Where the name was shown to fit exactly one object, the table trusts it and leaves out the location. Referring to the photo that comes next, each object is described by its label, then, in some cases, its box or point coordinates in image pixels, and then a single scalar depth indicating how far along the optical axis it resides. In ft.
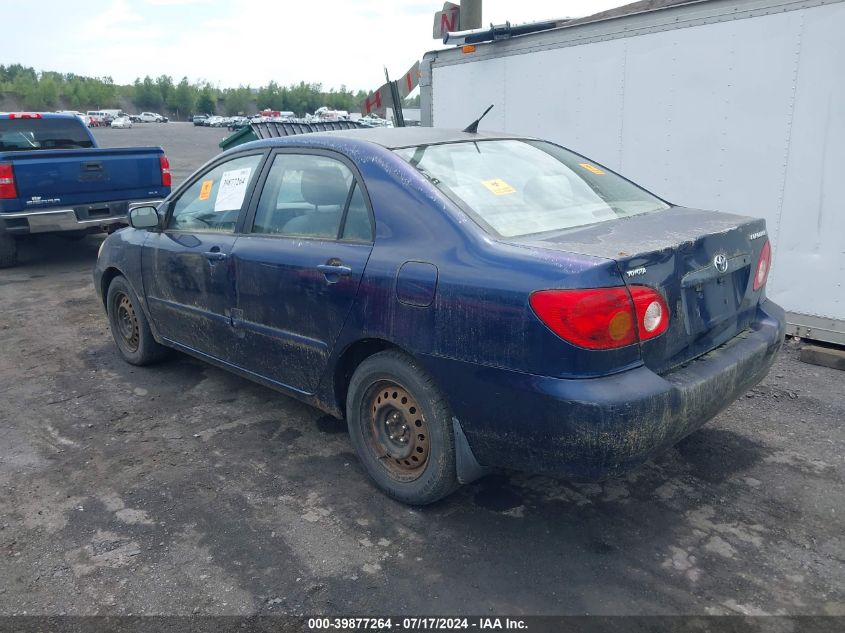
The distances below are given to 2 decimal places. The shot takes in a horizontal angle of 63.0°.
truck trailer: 15.83
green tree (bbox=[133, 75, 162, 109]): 450.30
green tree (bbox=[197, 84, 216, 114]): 443.32
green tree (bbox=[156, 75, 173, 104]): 455.63
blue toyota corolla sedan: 8.16
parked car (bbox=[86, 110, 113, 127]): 252.01
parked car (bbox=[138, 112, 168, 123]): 322.96
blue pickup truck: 26.63
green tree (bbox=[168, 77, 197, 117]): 448.24
